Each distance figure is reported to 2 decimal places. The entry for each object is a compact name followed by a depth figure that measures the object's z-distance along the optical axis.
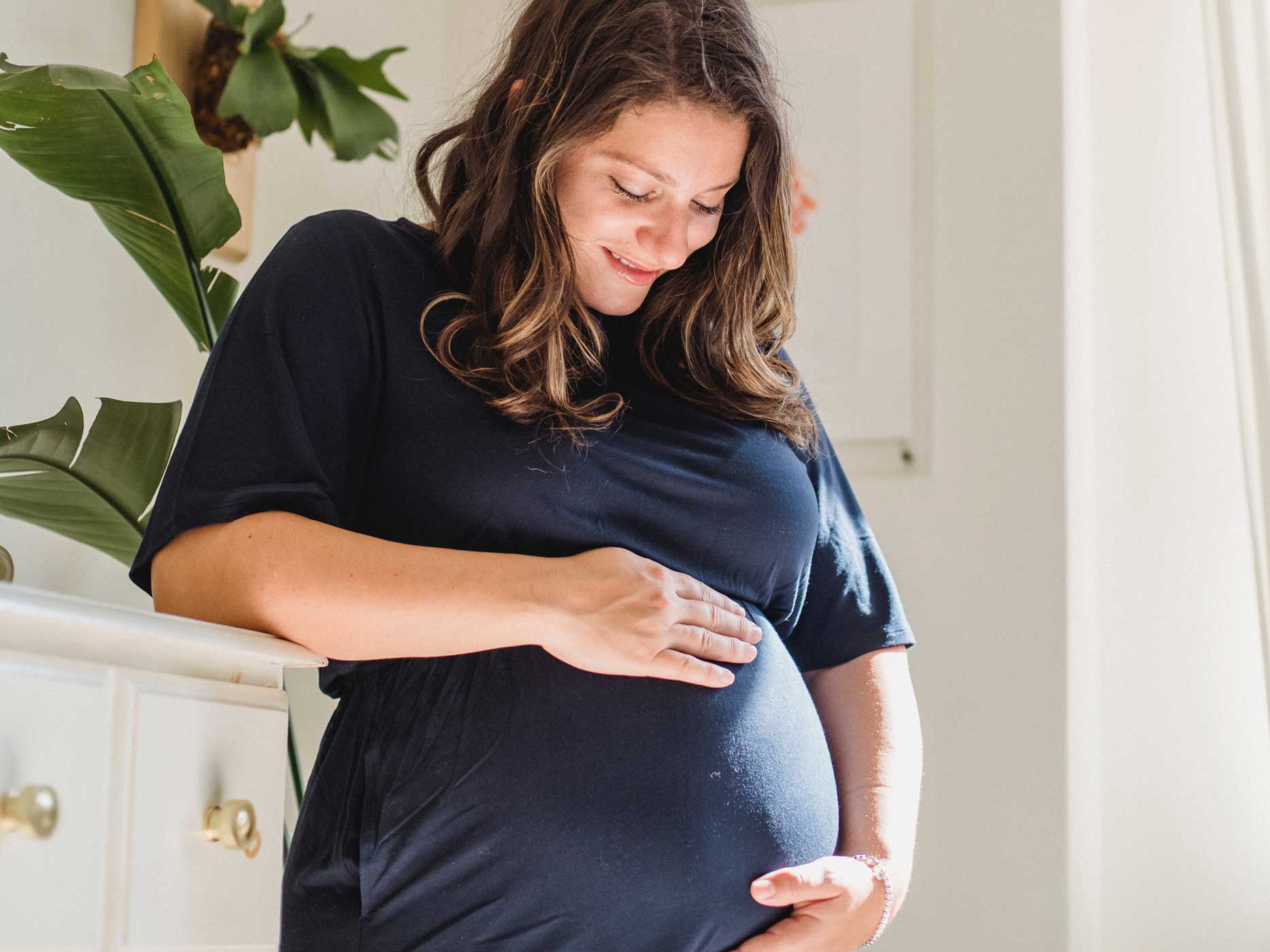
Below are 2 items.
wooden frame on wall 1.65
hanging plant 1.61
